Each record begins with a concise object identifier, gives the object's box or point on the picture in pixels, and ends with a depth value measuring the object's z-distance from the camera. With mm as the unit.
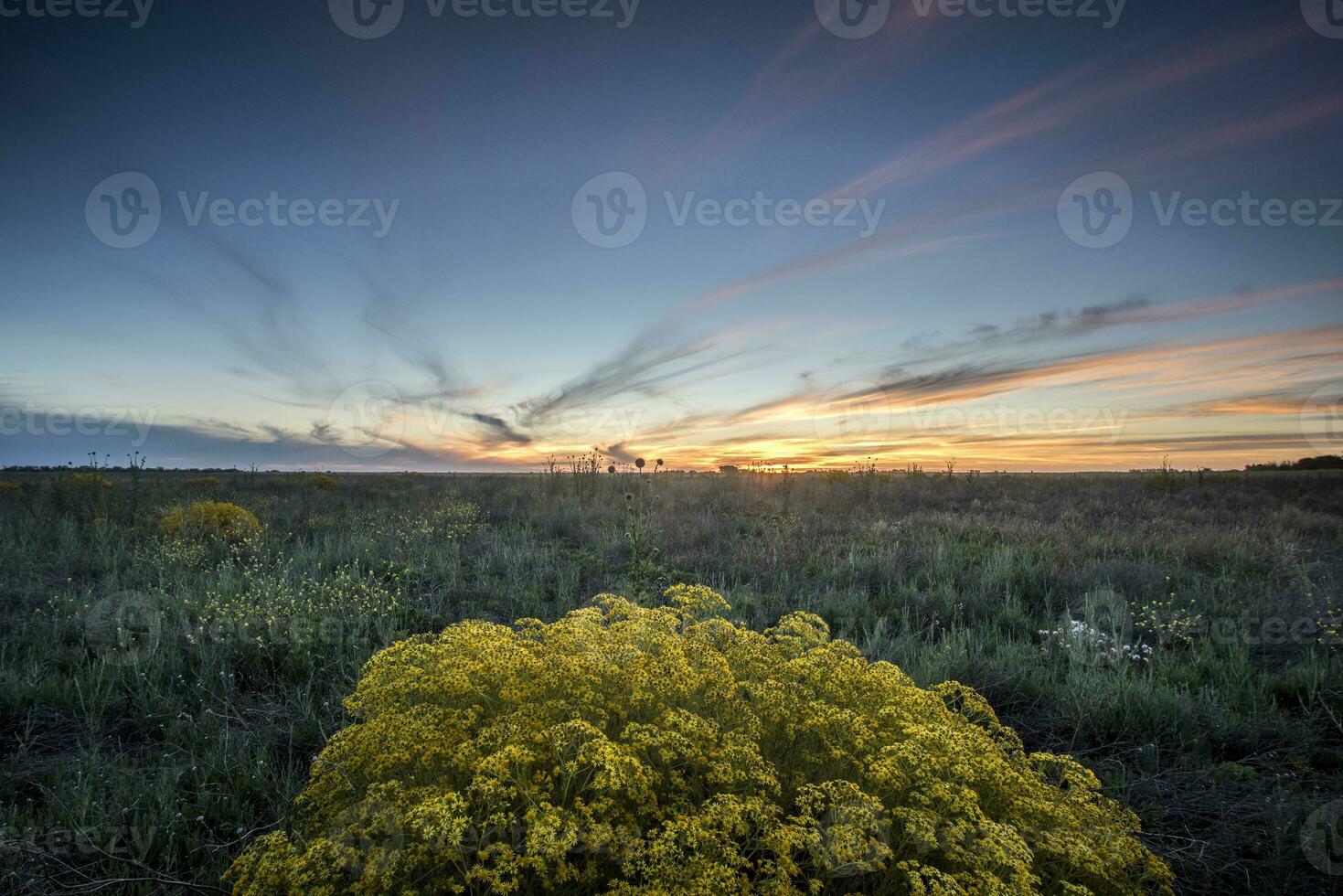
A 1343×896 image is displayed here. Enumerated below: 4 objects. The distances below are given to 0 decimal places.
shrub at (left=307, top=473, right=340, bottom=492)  19931
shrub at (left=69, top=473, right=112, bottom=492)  11242
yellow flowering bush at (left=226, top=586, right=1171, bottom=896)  1636
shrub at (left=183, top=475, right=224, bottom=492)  18044
